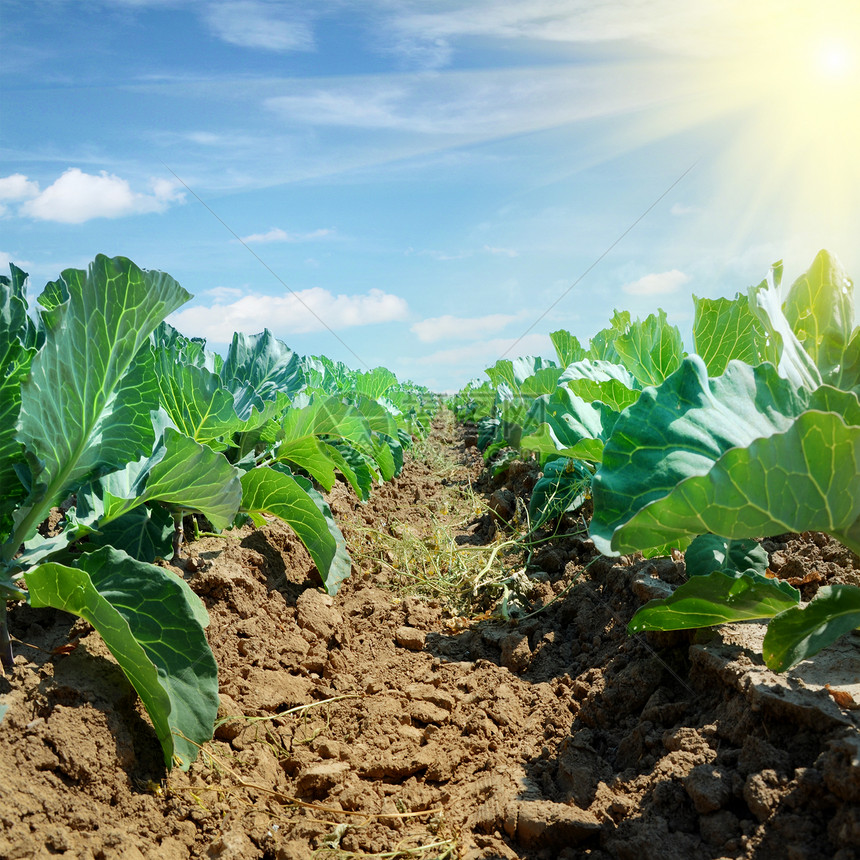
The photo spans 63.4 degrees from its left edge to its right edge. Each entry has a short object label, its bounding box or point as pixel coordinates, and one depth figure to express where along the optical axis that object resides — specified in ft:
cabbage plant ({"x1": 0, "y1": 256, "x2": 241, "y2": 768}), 5.49
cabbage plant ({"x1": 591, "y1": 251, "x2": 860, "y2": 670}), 4.06
